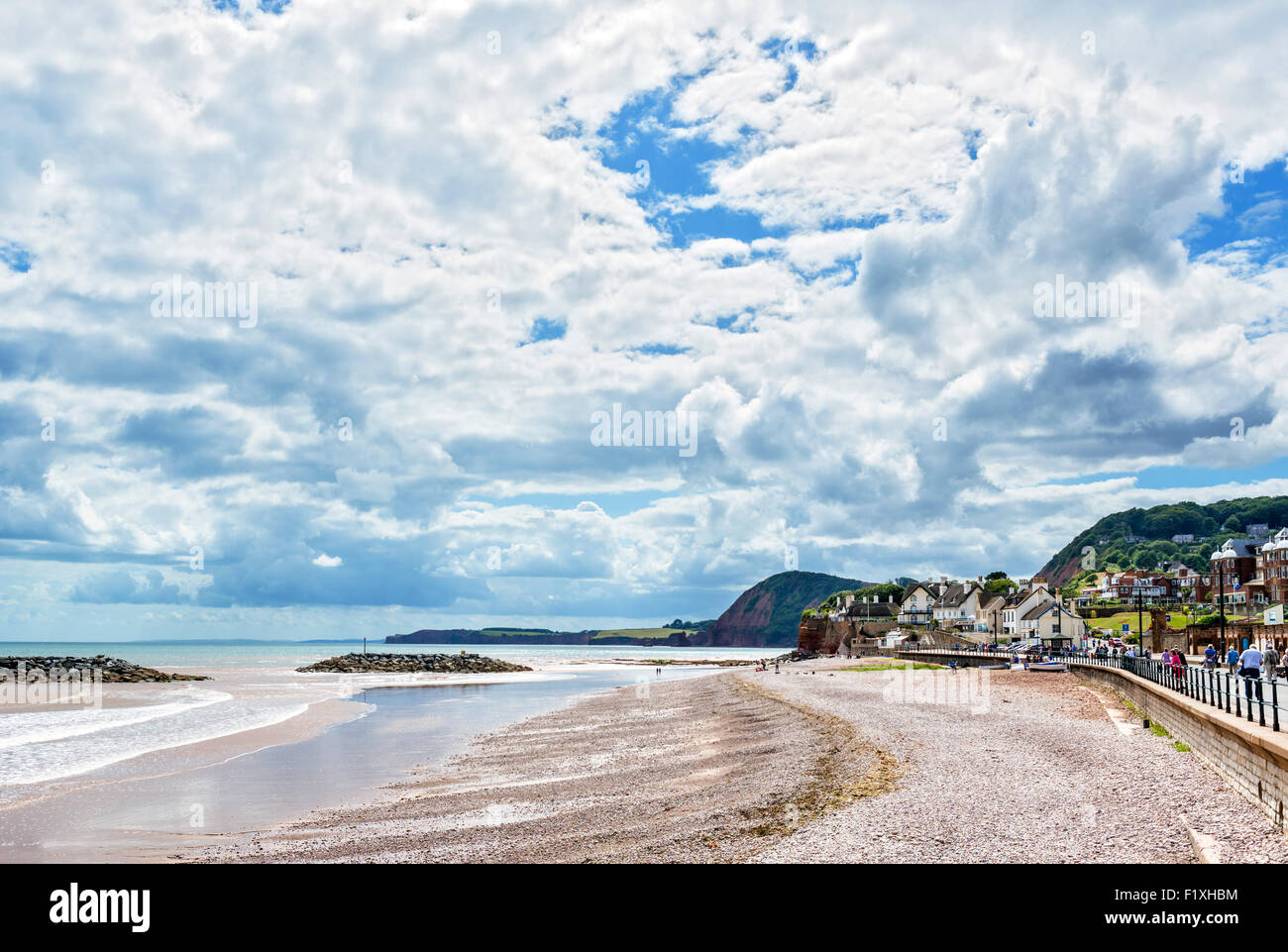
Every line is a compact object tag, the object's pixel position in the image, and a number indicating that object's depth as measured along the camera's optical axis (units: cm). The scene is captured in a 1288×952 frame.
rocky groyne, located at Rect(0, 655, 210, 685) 7012
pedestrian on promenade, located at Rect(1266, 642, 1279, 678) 3439
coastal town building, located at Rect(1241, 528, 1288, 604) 10819
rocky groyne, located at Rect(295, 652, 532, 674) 9044
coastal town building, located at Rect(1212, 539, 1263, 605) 12269
